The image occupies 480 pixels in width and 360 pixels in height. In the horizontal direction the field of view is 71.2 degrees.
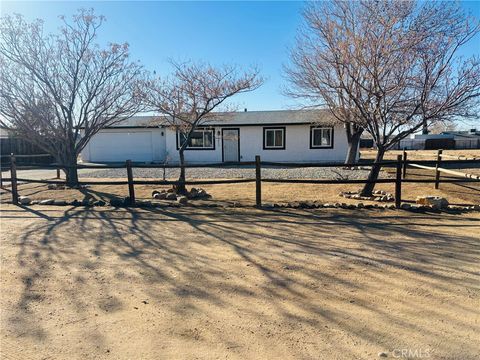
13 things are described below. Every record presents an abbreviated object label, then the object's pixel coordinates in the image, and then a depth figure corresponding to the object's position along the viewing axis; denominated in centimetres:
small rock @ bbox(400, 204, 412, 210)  717
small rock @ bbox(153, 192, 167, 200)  896
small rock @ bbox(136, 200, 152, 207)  798
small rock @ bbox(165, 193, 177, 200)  879
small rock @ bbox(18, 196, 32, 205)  854
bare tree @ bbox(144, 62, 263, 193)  934
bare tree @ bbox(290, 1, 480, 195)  746
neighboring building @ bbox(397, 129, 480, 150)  5103
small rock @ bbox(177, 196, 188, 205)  820
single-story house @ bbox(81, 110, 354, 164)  2073
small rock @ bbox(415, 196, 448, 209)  707
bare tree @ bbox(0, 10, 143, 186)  1038
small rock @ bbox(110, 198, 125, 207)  800
